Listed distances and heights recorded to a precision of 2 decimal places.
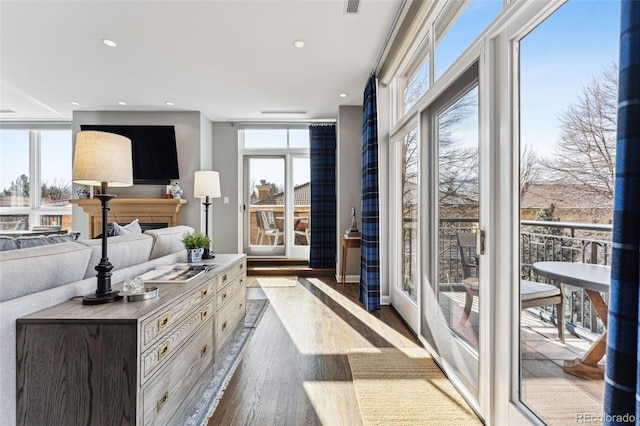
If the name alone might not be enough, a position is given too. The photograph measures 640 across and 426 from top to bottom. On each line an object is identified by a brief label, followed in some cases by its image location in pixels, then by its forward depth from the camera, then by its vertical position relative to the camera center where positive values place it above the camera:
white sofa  1.13 -0.34
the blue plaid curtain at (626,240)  0.65 -0.06
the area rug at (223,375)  1.61 -1.11
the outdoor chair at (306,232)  5.56 -0.41
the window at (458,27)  1.63 +1.13
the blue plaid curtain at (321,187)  5.28 +0.41
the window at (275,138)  5.55 +1.34
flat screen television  4.90 +0.98
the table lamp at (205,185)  3.01 +0.25
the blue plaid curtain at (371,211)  3.36 -0.01
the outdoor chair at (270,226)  5.62 -0.31
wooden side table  4.15 -0.47
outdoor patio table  1.00 -0.27
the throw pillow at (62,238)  1.71 -0.18
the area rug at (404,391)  1.62 -1.11
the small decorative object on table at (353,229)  4.26 -0.27
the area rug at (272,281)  4.47 -1.12
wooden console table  1.15 -0.62
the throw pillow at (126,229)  2.34 -0.18
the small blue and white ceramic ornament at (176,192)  4.87 +0.28
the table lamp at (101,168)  1.38 +0.19
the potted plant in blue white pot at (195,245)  2.35 -0.29
